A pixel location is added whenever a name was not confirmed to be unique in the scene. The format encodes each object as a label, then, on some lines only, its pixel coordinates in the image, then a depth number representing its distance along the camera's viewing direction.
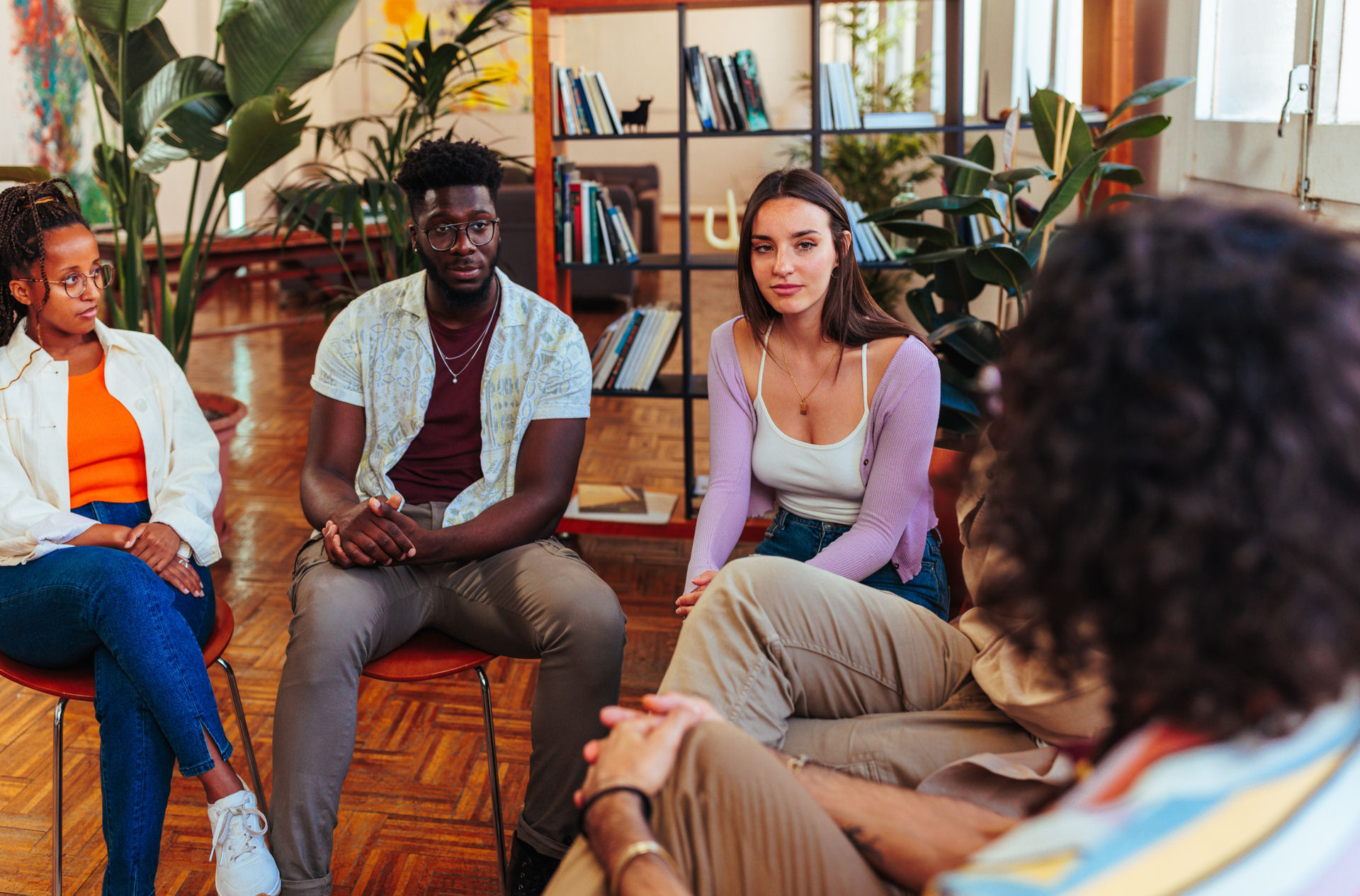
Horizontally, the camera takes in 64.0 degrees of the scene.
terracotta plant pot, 3.29
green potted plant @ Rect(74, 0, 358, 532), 2.79
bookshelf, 3.03
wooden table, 5.25
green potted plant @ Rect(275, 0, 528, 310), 3.27
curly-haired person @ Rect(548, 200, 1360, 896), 0.67
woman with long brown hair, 1.87
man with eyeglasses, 1.70
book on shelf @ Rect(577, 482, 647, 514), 3.37
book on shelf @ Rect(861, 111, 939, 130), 3.11
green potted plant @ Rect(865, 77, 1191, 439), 2.34
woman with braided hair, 1.66
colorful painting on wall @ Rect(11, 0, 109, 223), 5.57
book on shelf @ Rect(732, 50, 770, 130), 3.12
